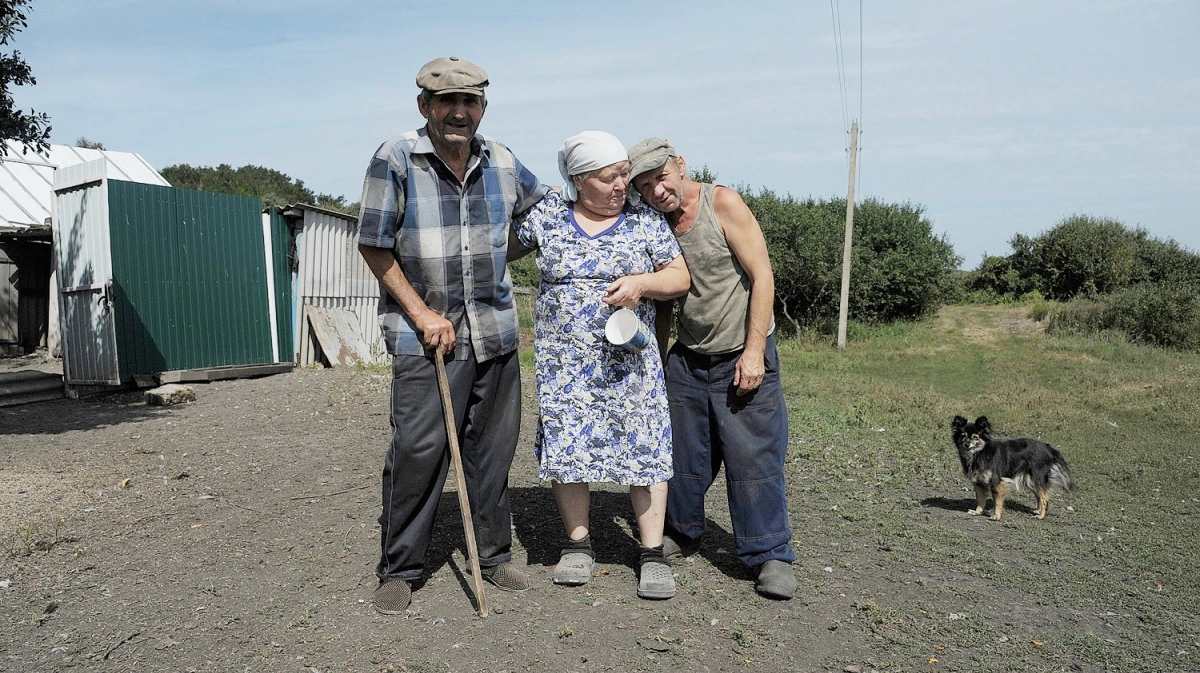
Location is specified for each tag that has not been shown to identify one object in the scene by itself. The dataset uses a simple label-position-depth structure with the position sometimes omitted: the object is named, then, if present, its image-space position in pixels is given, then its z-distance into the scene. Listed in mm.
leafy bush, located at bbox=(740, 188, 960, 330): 24781
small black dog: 5598
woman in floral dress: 3635
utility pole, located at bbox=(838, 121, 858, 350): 21578
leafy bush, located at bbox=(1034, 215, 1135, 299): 25688
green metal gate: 10078
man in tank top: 3793
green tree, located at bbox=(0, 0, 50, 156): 7570
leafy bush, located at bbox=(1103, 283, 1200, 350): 19234
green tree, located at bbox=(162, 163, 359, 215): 34625
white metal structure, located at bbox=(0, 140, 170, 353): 13984
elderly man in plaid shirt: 3459
